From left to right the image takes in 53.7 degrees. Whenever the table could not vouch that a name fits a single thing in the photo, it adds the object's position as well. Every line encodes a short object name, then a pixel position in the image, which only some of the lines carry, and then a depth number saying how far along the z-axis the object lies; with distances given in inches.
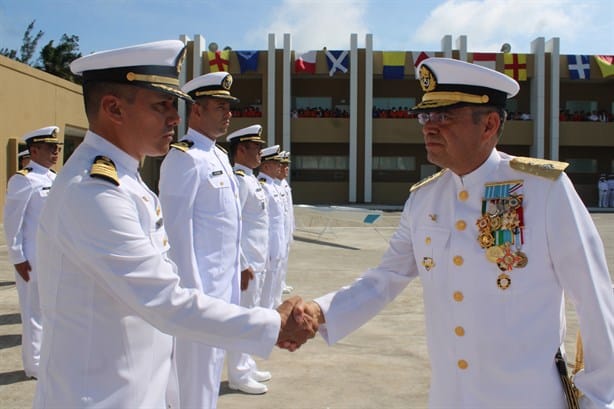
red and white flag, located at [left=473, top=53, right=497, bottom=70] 1193.4
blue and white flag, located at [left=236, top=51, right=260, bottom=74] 1197.1
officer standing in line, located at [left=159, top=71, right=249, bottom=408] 138.3
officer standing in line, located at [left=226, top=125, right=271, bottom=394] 214.5
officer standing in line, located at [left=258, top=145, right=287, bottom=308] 253.0
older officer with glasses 77.5
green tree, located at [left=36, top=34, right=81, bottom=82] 1781.5
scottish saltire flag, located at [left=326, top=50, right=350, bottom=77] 1194.0
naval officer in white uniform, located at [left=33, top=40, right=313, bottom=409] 71.5
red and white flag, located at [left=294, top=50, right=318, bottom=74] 1202.0
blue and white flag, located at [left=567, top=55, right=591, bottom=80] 1208.2
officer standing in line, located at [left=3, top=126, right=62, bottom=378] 203.2
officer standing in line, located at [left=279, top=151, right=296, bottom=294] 320.6
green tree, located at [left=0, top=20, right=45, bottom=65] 1987.0
